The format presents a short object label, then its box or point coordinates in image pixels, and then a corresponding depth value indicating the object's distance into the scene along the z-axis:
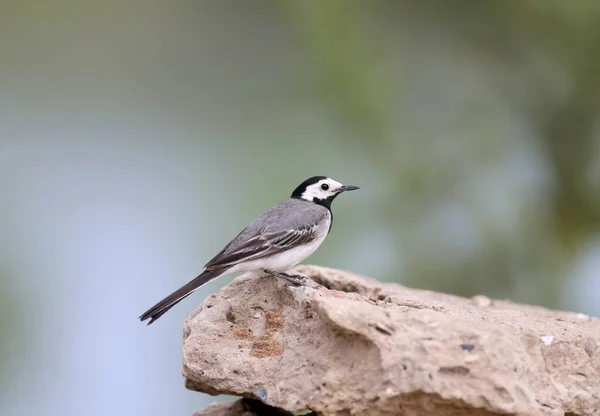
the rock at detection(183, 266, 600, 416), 6.90
